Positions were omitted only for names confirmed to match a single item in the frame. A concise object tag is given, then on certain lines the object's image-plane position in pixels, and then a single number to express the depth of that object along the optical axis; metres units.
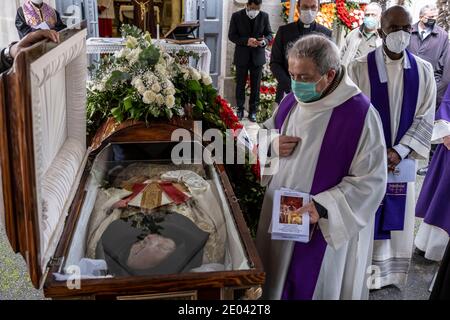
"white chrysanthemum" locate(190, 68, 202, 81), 3.16
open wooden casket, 1.50
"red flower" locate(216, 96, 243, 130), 3.31
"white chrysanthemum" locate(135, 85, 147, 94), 2.71
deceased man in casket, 1.81
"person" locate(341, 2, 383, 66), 5.48
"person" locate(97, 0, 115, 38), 9.38
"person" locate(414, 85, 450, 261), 3.35
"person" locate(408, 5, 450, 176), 5.62
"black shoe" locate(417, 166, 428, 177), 5.45
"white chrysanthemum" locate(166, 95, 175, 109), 2.69
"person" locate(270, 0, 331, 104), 5.11
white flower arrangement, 2.72
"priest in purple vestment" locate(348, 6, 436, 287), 2.91
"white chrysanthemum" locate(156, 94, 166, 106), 2.68
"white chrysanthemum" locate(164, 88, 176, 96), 2.73
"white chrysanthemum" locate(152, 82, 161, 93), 2.72
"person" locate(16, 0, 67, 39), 5.80
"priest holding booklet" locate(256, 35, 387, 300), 2.09
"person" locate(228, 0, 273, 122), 6.57
